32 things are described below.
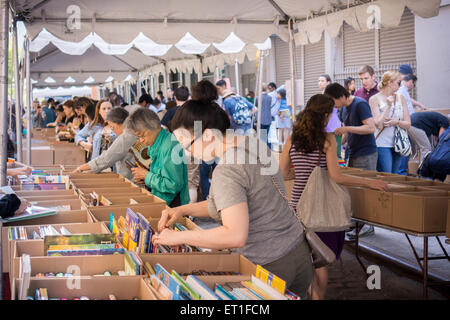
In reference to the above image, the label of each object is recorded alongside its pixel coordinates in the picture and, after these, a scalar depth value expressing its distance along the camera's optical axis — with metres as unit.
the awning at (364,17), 4.73
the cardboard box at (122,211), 2.92
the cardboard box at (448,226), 3.05
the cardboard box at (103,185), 3.97
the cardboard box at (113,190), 3.65
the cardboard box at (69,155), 7.11
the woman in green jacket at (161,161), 3.42
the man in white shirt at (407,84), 6.73
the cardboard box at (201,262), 1.97
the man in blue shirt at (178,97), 7.63
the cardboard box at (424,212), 3.19
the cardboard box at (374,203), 3.46
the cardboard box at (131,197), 3.26
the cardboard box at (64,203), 3.31
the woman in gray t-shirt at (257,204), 1.86
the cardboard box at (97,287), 1.71
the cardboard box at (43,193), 3.62
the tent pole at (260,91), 7.85
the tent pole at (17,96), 5.92
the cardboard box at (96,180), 4.17
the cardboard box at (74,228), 2.60
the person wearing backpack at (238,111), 7.85
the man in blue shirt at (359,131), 4.79
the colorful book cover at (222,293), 1.53
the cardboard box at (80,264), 1.97
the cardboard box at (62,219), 2.85
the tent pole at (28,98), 6.64
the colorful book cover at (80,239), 2.19
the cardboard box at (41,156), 7.11
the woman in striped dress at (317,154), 3.29
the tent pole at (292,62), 6.64
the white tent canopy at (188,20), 5.70
